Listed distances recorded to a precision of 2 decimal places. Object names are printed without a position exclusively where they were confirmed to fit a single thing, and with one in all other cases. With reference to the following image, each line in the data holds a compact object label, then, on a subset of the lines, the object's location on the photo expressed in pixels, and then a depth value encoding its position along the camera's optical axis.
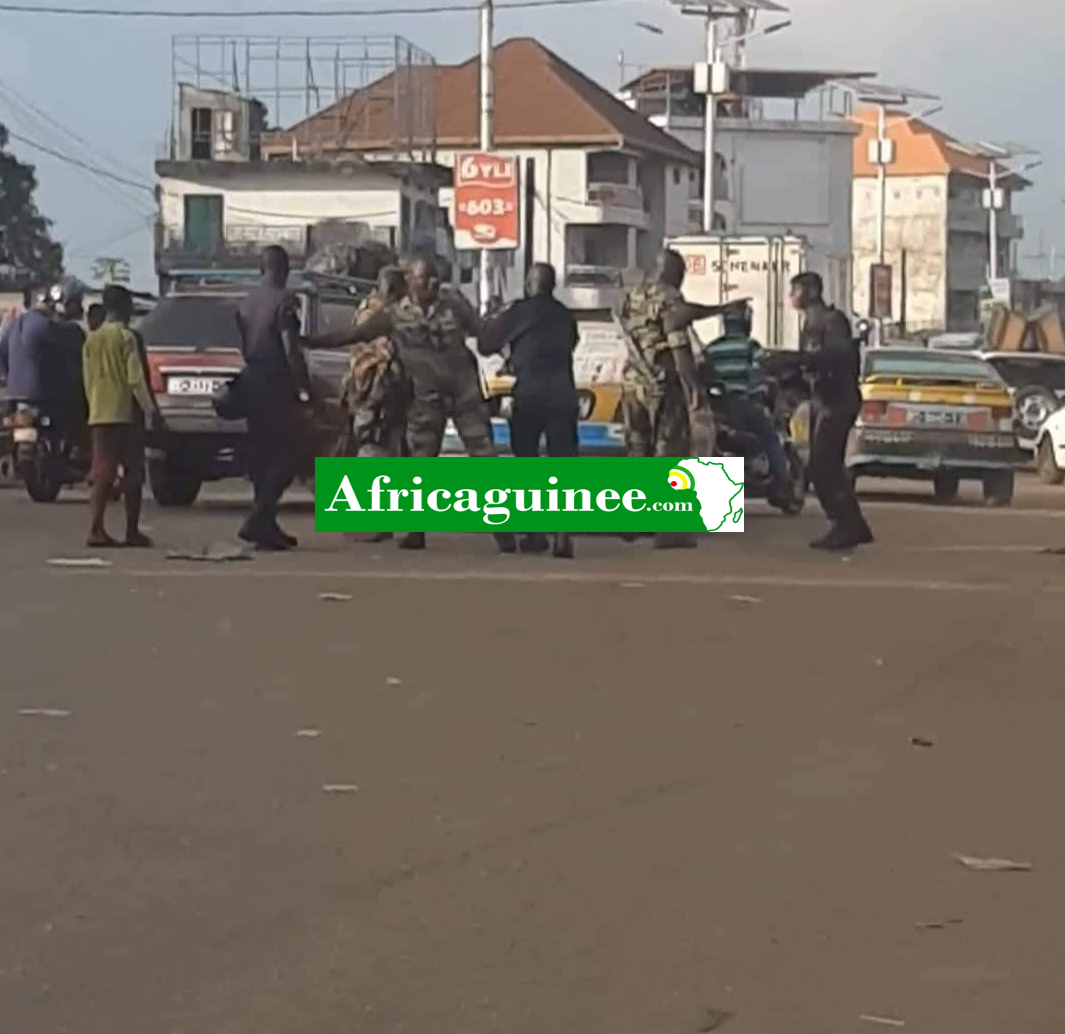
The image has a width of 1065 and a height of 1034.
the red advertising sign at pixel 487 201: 48.44
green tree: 75.81
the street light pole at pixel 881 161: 92.25
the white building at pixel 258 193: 68.69
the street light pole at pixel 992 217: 114.50
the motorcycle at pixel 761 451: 19.46
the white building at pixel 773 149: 105.88
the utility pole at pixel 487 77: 47.31
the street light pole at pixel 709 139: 62.62
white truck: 42.12
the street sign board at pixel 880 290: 74.31
